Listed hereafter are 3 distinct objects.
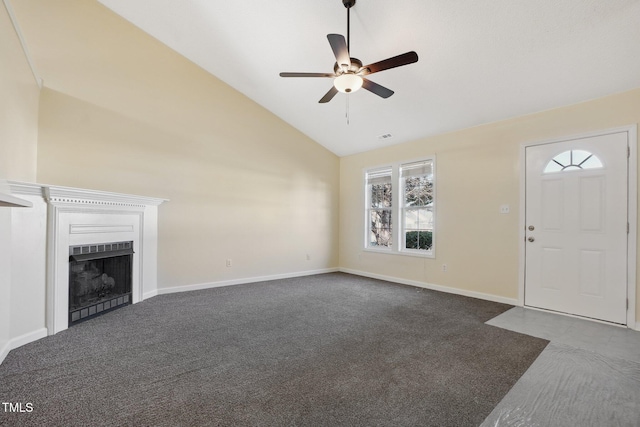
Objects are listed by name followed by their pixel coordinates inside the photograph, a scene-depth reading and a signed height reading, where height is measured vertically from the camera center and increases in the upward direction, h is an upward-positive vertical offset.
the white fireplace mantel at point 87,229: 2.77 -0.17
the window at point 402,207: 4.96 +0.16
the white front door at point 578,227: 3.16 -0.11
